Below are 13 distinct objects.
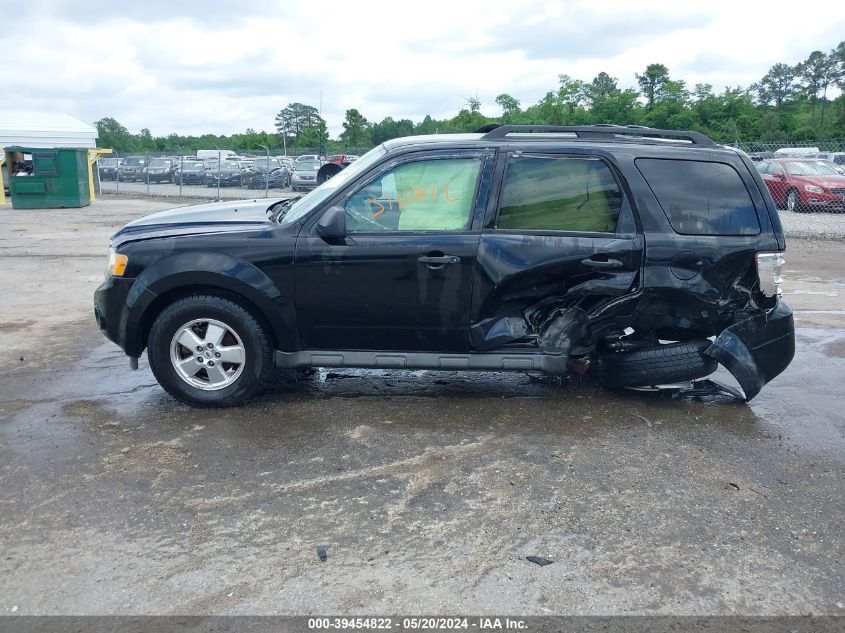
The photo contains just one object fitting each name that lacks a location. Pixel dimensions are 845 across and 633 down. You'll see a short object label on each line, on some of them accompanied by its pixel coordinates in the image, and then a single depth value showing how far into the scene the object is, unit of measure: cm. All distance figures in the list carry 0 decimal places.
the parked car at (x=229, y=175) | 3216
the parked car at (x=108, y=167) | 4009
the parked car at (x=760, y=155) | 2078
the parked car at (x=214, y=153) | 4000
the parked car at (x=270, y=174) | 3048
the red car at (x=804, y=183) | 1917
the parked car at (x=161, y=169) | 3600
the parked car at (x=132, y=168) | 3872
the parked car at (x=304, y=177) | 2922
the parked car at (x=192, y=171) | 3391
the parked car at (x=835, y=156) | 2706
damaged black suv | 514
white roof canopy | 3534
